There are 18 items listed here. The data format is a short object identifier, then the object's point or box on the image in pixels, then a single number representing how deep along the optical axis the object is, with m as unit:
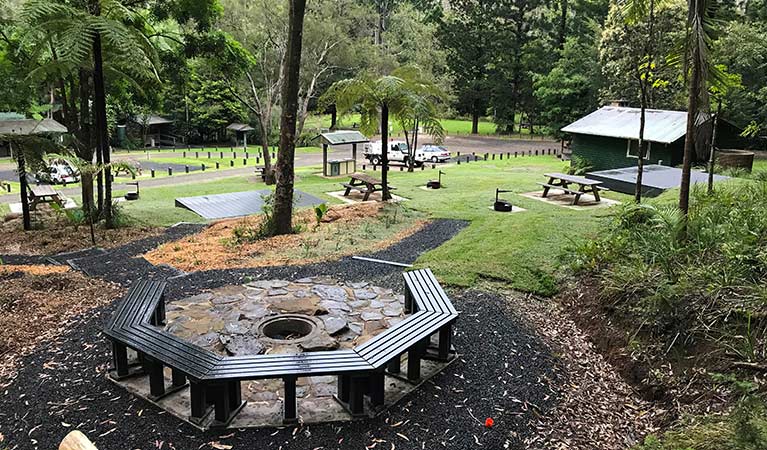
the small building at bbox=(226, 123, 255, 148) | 42.69
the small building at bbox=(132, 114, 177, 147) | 42.34
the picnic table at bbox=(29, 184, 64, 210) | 15.21
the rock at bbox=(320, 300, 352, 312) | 6.25
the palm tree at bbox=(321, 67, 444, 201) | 13.28
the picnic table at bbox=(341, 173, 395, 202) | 16.66
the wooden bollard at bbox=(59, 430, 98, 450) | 2.25
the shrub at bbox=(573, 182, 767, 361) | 4.70
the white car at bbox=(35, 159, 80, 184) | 25.34
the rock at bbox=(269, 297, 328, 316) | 6.09
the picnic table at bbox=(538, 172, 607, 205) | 15.98
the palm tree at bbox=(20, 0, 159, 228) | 8.92
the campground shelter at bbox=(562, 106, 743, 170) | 21.56
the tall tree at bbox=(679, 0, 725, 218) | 6.33
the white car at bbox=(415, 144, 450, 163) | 32.91
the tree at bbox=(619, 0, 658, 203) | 12.08
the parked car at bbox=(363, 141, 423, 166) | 31.19
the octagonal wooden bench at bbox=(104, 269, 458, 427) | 4.07
